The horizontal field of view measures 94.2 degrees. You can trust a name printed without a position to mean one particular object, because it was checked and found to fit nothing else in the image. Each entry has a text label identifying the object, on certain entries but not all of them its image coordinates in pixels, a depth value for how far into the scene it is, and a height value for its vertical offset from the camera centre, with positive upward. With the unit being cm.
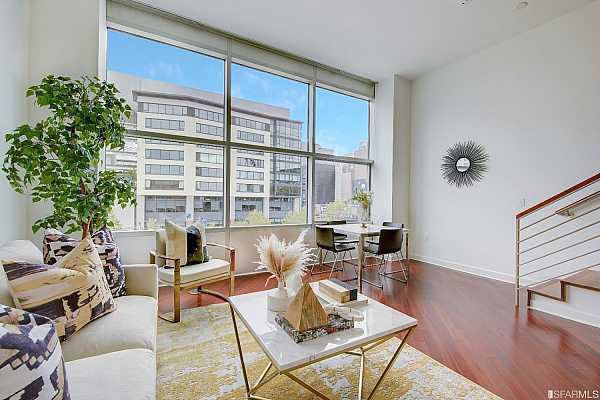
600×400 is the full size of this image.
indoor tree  214 +38
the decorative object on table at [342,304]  172 -61
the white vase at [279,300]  163 -57
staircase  287 -53
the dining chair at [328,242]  386 -55
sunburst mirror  439 +69
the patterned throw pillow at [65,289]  131 -45
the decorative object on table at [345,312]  150 -59
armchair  255 -69
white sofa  108 -71
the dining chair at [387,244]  373 -55
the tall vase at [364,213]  441 -14
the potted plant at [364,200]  436 +7
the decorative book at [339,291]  174 -56
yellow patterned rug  166 -112
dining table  364 -38
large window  353 +91
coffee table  122 -65
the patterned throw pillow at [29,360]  70 -44
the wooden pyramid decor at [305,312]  136 -54
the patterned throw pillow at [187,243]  275 -43
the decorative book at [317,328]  133 -62
